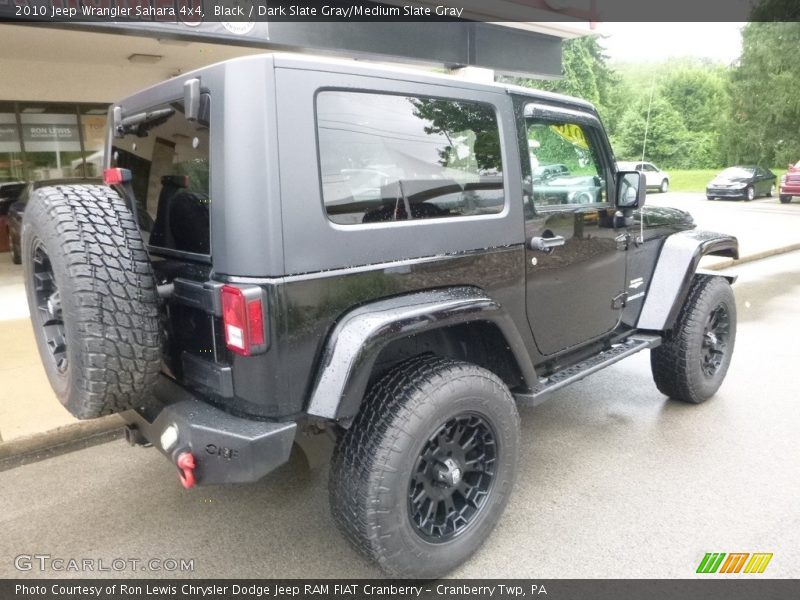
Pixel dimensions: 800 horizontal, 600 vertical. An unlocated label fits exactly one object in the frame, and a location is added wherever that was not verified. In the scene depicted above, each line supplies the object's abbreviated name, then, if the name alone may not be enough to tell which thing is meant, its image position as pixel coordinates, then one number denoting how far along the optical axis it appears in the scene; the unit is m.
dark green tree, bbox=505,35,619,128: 31.08
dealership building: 8.80
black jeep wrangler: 1.98
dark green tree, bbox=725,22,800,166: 23.91
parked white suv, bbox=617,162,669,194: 24.96
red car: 21.09
